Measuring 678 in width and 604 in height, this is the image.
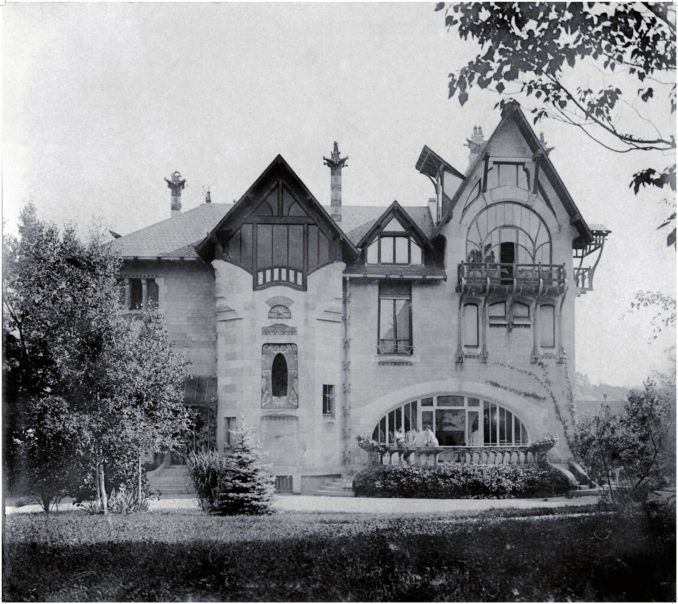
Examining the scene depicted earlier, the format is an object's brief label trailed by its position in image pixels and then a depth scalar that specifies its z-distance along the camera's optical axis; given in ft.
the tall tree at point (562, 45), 43.68
